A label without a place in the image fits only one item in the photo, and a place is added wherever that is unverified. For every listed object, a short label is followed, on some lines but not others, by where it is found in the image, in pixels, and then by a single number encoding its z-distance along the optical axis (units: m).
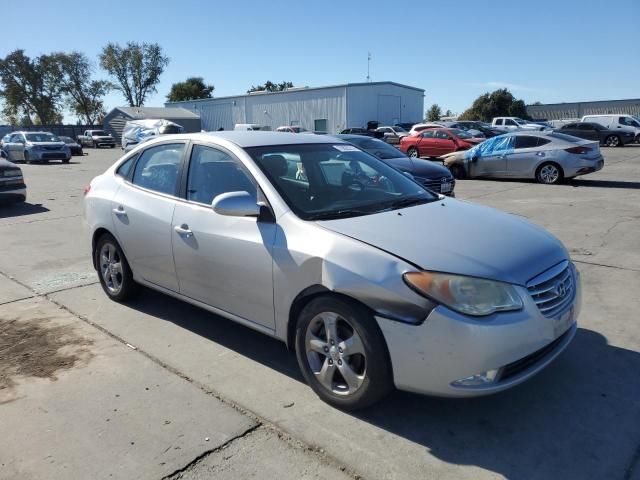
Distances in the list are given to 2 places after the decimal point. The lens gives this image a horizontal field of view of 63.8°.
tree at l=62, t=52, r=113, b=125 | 73.62
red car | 20.70
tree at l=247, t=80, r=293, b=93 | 108.72
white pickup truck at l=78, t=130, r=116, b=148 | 48.97
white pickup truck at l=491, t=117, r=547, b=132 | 34.24
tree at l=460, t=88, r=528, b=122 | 63.78
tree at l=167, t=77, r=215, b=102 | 94.31
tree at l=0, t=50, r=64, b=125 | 69.50
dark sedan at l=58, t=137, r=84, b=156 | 35.66
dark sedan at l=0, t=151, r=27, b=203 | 11.25
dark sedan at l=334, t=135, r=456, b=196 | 10.10
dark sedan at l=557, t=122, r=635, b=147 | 30.16
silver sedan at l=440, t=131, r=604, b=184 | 13.54
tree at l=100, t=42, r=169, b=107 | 79.06
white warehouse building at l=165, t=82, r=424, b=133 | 46.06
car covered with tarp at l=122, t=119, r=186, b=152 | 26.22
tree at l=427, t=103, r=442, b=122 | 86.53
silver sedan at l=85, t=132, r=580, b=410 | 2.71
